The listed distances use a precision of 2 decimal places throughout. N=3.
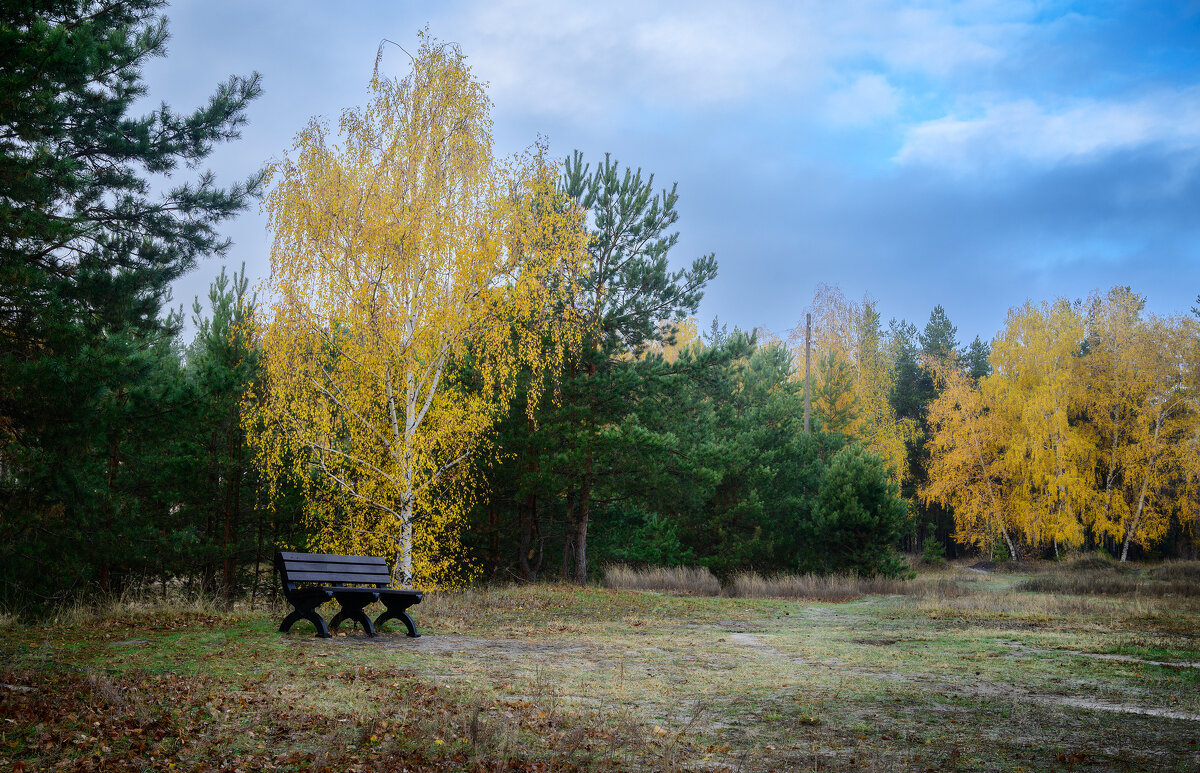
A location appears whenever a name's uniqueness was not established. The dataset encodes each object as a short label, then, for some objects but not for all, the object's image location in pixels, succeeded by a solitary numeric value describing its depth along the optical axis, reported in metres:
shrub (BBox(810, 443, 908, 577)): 22.98
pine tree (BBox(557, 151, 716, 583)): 19.25
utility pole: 27.94
